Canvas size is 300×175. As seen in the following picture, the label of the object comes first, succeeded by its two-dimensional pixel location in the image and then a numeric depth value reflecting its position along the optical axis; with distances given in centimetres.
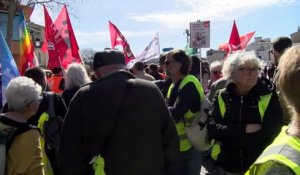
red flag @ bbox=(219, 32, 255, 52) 1299
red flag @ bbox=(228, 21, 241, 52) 1211
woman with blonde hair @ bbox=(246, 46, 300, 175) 160
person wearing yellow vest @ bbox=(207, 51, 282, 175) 382
